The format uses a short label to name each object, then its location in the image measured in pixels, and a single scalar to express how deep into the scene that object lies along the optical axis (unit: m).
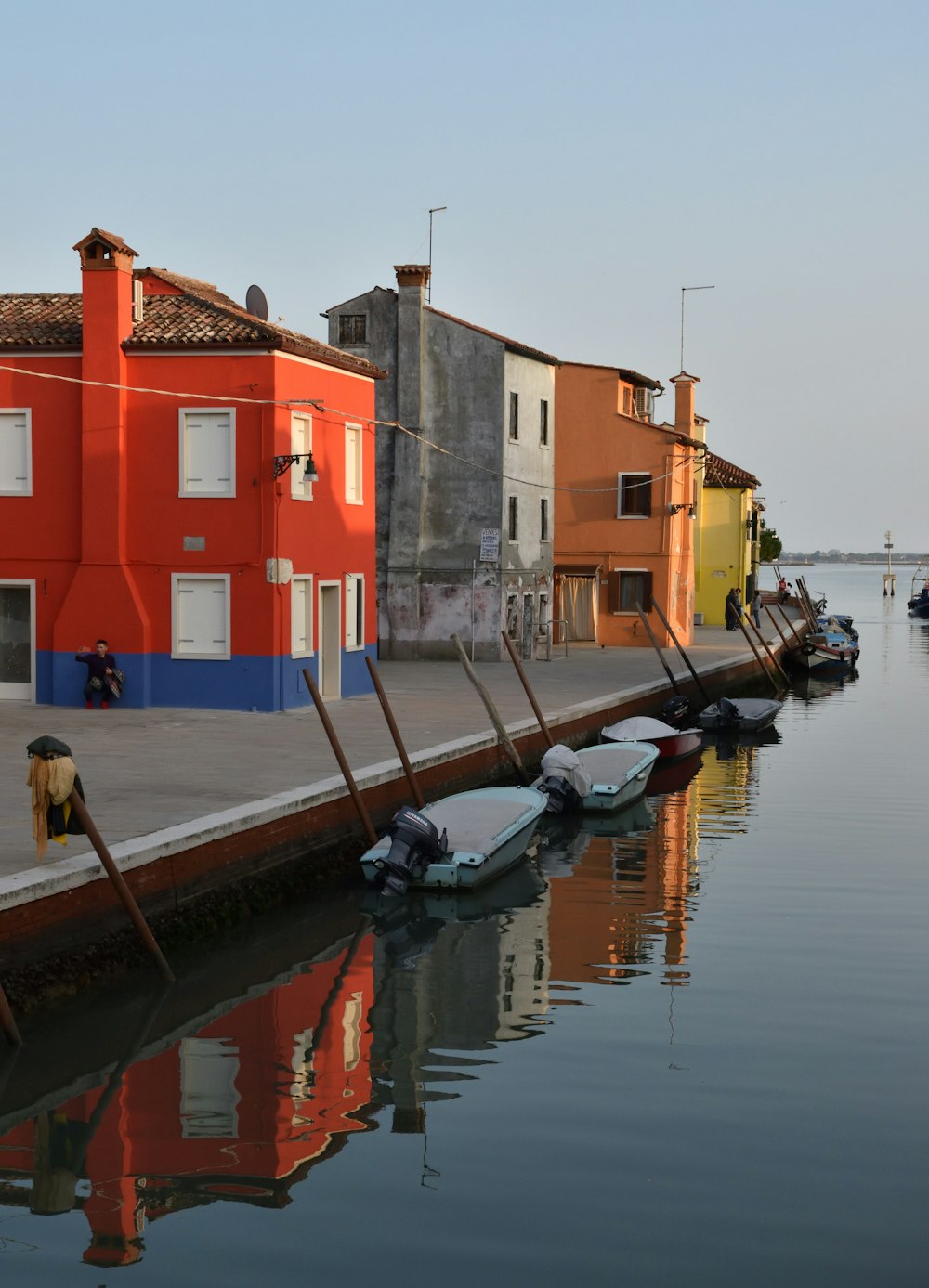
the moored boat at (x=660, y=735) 25.92
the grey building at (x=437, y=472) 36.44
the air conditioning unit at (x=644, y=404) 46.82
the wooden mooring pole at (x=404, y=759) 17.97
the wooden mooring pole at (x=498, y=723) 21.30
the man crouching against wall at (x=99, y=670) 24.25
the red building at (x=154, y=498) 24.20
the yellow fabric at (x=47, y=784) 11.59
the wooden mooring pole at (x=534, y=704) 23.31
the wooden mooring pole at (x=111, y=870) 11.45
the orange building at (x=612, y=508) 43.78
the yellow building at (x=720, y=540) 60.88
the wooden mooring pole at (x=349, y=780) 16.36
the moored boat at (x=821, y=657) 47.91
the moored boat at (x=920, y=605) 95.88
